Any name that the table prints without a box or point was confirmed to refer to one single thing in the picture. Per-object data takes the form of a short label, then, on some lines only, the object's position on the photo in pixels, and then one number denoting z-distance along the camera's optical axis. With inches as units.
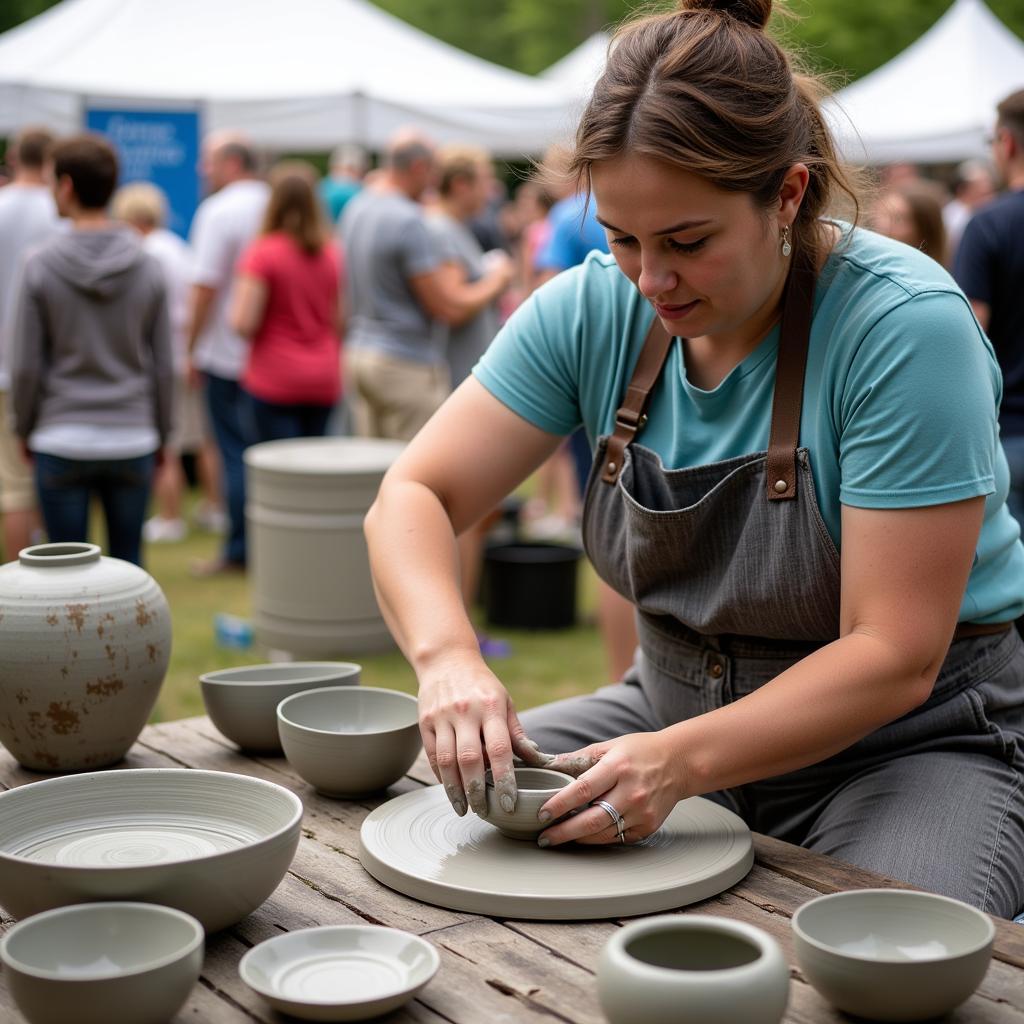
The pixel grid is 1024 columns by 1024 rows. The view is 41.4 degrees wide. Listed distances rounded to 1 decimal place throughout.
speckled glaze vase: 66.9
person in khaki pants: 201.5
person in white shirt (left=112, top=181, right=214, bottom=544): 251.3
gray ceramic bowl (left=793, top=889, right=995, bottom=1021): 43.7
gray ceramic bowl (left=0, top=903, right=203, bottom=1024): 41.2
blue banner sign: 288.4
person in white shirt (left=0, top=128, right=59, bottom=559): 207.5
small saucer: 43.8
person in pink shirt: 208.1
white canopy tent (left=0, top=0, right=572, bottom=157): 307.6
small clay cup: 56.4
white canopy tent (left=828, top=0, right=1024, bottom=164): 402.9
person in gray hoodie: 164.2
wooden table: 45.4
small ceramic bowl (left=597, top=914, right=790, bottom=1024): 40.2
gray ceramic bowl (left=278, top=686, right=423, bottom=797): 64.9
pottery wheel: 52.8
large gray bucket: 169.0
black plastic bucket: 201.8
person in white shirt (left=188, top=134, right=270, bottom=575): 229.8
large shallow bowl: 47.5
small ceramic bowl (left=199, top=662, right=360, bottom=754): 72.7
